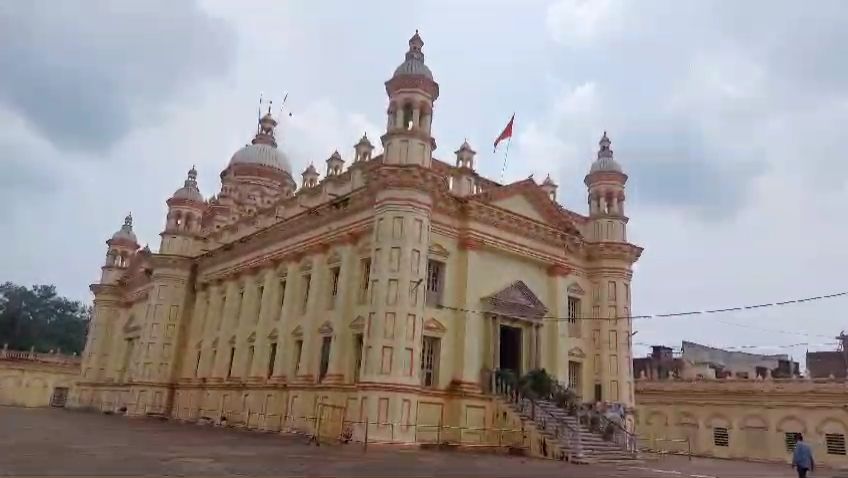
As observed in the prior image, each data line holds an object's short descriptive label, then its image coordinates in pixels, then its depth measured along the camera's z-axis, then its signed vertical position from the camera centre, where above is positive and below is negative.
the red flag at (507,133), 27.98 +12.03
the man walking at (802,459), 16.95 -0.28
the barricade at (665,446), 36.87 -0.47
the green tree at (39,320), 77.38 +8.61
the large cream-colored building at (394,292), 23.03 +5.28
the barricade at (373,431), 21.14 -0.46
